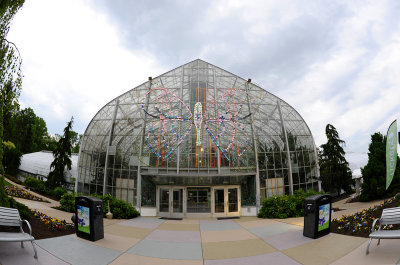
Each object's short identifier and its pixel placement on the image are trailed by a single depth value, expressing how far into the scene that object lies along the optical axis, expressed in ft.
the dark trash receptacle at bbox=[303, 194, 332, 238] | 23.09
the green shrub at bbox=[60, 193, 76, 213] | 39.60
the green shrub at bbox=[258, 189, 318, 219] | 37.64
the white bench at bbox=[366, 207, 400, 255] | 15.69
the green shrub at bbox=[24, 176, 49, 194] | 57.82
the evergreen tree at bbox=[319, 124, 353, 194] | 50.55
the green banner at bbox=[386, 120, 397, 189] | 19.76
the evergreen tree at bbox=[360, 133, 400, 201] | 37.55
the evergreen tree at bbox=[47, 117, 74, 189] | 62.08
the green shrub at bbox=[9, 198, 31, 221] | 21.37
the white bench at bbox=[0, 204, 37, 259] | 15.47
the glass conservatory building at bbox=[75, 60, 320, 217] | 43.11
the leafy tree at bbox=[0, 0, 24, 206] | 19.66
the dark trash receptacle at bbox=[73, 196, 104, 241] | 22.75
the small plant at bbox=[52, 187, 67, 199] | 55.36
